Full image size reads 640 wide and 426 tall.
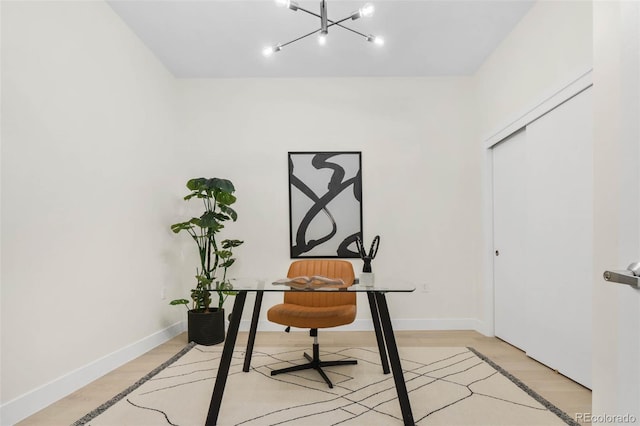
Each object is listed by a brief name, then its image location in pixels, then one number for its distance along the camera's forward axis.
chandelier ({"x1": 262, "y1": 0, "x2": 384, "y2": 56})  2.21
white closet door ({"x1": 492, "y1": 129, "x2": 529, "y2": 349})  3.31
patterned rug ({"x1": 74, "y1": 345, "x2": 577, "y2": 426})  2.04
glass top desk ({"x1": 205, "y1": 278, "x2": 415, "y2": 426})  1.95
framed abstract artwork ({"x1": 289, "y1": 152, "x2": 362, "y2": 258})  4.19
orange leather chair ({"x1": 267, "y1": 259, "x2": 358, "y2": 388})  2.55
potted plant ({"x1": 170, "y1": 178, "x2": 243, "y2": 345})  3.58
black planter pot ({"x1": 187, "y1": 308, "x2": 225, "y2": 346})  3.56
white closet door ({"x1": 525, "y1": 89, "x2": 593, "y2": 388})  2.44
